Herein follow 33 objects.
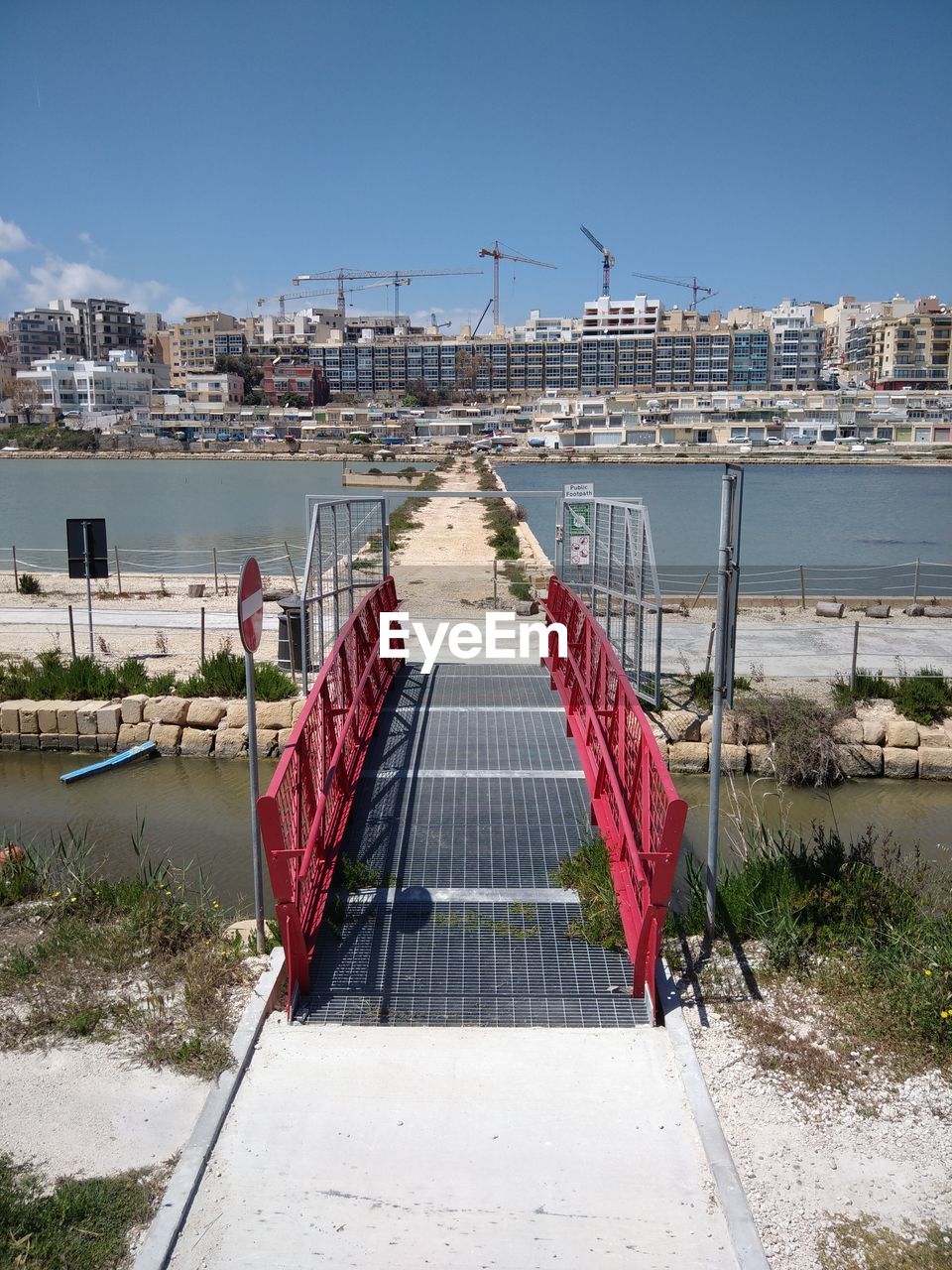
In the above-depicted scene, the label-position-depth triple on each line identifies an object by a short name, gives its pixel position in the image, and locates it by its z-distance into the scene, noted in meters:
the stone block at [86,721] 11.91
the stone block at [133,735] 11.87
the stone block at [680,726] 11.30
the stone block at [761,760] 11.14
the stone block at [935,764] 11.07
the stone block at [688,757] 11.20
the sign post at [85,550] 13.64
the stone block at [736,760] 11.23
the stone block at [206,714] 11.82
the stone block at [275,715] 11.66
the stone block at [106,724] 11.90
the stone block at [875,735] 11.25
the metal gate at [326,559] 10.01
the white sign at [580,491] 12.86
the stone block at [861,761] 11.11
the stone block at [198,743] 11.77
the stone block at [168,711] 11.88
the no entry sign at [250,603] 5.68
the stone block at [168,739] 11.78
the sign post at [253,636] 5.71
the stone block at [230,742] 11.67
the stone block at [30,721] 11.95
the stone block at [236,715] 11.72
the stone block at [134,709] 11.97
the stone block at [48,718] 11.91
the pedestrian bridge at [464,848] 5.22
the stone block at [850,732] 11.20
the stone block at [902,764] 11.13
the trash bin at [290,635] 11.48
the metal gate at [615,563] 10.52
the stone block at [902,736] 11.18
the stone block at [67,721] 11.89
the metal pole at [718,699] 5.75
